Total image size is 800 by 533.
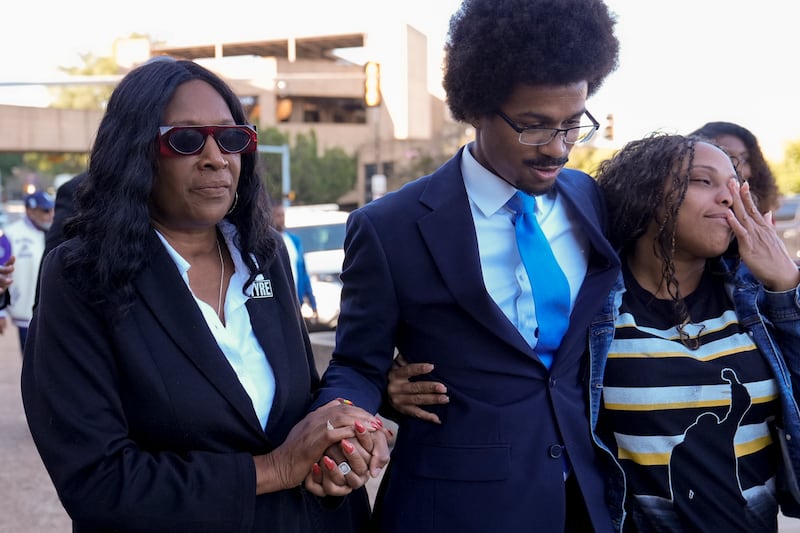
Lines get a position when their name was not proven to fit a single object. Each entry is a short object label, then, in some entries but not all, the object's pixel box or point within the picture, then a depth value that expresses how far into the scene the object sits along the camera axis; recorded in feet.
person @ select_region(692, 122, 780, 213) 14.92
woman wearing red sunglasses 6.88
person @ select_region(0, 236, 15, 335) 13.44
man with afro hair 8.59
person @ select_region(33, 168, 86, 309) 14.24
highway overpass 131.44
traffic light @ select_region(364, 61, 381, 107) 58.34
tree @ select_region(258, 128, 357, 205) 166.91
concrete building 166.91
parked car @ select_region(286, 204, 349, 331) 37.01
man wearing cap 26.30
